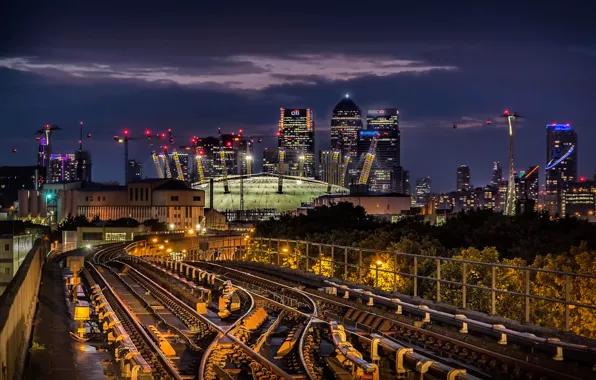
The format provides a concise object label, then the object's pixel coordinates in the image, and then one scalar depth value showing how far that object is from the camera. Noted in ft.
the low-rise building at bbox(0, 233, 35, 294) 171.94
